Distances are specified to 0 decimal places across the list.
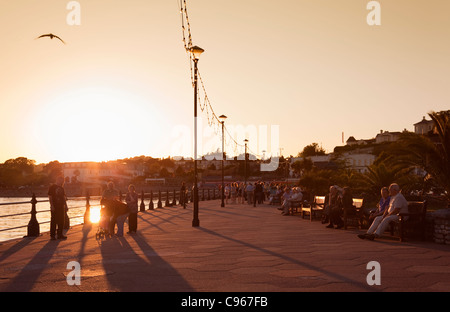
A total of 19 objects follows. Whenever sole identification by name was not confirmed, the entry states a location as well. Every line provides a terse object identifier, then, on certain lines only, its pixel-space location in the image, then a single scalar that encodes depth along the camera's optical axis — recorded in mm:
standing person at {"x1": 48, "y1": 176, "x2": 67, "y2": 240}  12648
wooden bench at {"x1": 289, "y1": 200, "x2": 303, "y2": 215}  20700
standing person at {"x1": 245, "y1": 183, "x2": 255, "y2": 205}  33619
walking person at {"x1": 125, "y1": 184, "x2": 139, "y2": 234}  14312
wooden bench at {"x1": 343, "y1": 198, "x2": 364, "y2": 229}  13922
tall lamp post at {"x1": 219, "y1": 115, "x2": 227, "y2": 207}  30189
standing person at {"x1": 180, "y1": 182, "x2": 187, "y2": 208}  29789
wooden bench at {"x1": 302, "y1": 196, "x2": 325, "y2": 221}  17650
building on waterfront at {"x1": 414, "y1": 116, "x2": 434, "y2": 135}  119112
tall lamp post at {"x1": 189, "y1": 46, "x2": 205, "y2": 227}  16250
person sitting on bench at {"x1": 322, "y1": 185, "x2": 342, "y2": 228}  14531
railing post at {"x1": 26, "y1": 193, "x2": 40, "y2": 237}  13589
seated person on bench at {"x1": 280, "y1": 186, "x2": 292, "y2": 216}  21241
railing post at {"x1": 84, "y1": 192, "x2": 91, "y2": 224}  18062
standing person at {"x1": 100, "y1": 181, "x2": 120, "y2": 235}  13289
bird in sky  14563
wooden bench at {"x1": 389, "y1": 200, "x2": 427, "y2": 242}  11047
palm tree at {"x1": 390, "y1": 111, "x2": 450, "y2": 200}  16125
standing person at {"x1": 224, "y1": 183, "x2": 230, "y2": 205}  37722
